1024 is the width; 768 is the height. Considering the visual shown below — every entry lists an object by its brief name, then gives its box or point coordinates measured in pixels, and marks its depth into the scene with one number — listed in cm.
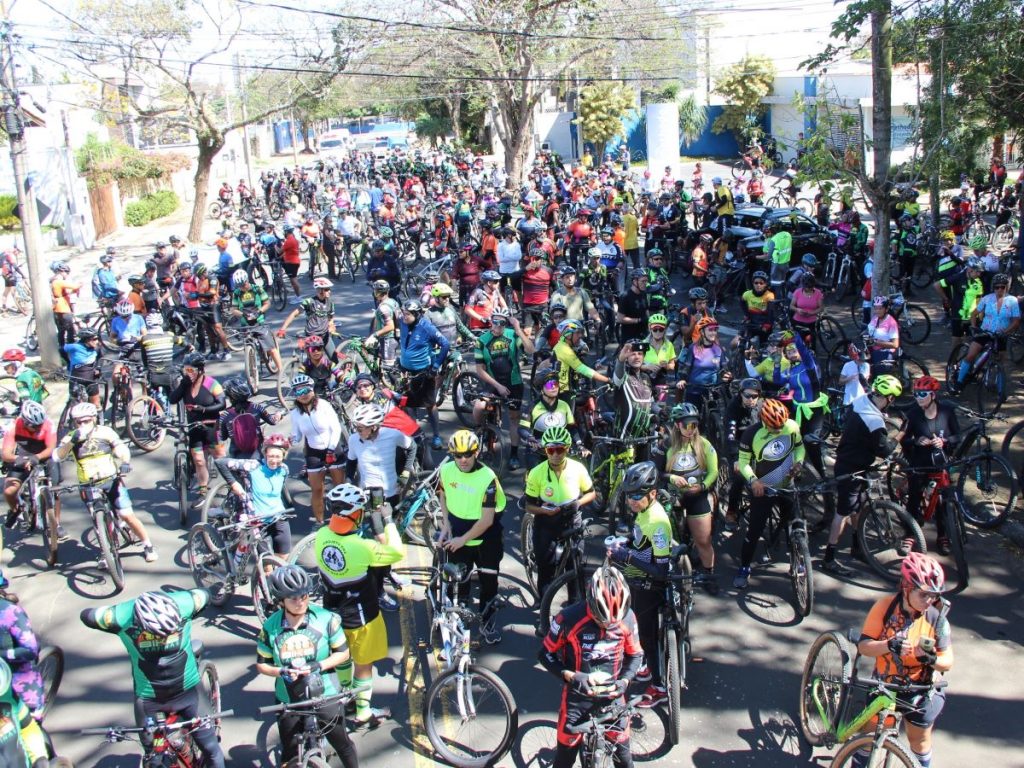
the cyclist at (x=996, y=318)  1160
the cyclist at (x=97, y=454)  841
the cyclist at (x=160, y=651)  525
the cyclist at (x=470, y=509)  685
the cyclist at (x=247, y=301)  1442
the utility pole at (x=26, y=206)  1554
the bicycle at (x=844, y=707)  489
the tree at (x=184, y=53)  2980
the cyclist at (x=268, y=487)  771
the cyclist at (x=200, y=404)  958
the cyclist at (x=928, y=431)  819
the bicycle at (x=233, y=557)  764
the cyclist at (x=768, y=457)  765
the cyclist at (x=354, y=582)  606
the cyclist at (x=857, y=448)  807
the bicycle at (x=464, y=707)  589
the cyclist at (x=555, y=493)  712
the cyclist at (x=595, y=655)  503
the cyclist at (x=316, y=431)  878
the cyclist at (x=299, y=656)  529
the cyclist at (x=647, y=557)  614
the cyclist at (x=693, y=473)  753
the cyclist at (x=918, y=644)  508
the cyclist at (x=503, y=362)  1056
